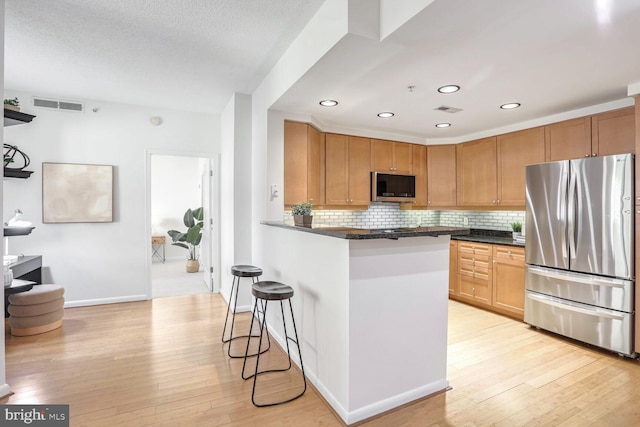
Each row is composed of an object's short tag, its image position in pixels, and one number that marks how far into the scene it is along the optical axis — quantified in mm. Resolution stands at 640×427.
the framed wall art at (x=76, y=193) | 4129
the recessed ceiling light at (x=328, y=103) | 3334
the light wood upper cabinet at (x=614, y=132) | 3191
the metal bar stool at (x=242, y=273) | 2941
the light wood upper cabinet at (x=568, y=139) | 3534
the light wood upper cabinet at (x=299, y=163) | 3729
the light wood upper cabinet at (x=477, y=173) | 4531
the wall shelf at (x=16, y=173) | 3317
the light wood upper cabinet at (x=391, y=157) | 4785
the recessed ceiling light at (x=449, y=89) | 2973
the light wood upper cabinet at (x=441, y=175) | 5086
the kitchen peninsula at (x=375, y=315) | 2027
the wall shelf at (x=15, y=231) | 2843
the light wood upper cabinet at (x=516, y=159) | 4016
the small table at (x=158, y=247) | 7562
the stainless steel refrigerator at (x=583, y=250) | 2889
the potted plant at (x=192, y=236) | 6348
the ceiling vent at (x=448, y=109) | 3647
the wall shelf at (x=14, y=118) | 2514
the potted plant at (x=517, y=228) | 4328
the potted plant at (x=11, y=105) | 2521
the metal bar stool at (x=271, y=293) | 2229
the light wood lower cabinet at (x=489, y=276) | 3891
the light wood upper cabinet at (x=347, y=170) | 4410
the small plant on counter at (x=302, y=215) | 2822
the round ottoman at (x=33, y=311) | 3301
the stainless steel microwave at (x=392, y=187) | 4727
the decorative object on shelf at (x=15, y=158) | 3829
